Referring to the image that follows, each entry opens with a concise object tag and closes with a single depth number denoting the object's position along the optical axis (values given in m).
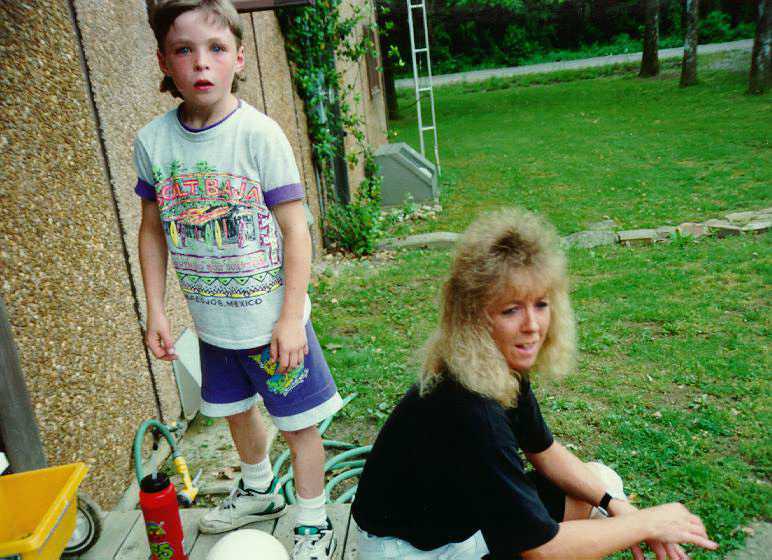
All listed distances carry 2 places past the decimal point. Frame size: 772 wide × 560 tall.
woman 1.58
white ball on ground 2.00
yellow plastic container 1.90
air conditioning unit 9.26
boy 1.95
